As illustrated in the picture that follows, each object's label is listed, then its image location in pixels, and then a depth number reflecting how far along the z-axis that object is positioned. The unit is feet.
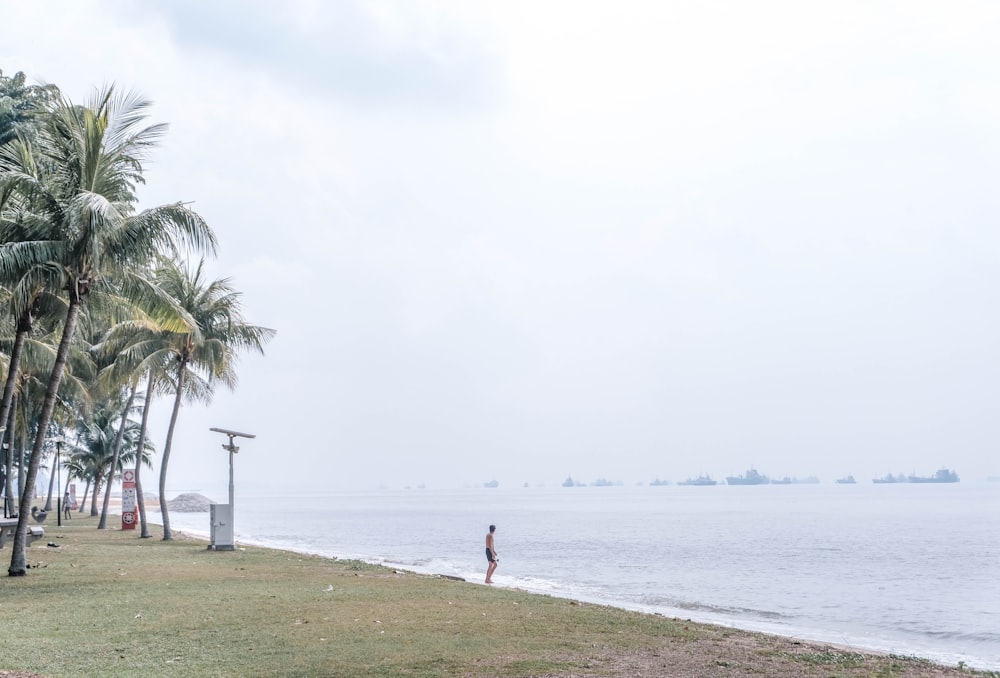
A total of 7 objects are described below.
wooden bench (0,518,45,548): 71.92
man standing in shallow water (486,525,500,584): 77.90
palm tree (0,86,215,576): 53.16
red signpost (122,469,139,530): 122.62
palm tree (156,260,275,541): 96.43
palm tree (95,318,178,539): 94.84
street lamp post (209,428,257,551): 85.46
